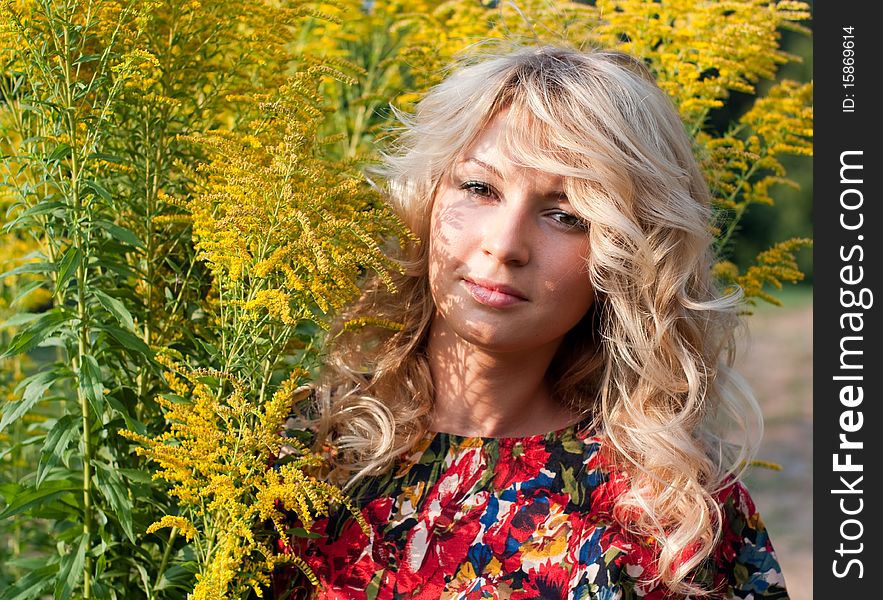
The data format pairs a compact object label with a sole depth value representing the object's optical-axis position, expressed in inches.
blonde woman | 45.5
